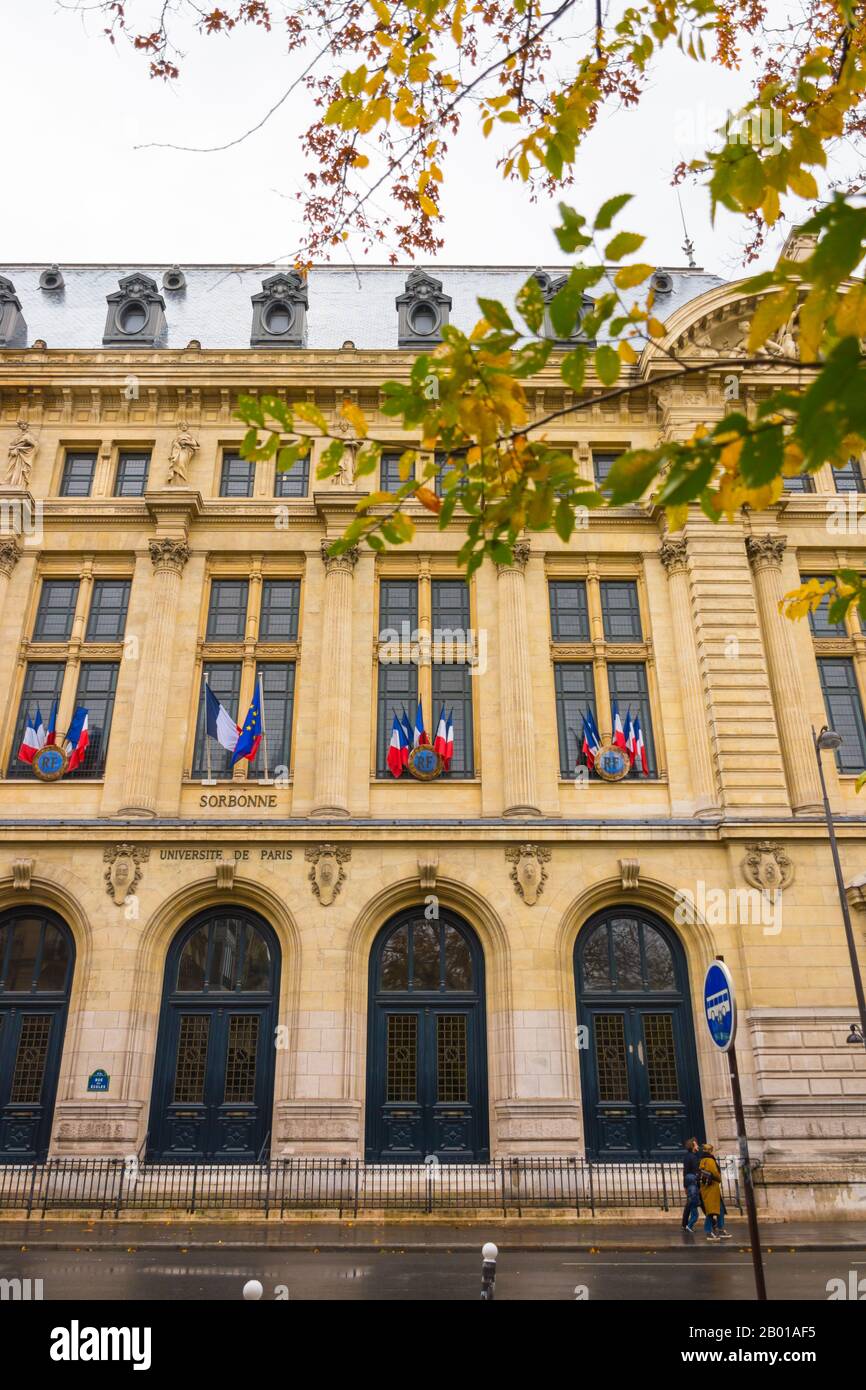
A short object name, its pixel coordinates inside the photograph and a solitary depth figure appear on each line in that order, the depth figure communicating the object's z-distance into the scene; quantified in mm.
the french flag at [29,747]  23984
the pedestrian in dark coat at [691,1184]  16844
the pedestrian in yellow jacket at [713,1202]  16062
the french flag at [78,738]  24047
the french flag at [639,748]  24344
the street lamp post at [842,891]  19547
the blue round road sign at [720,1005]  8766
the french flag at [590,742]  24422
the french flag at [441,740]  24141
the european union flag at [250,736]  23422
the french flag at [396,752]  23984
